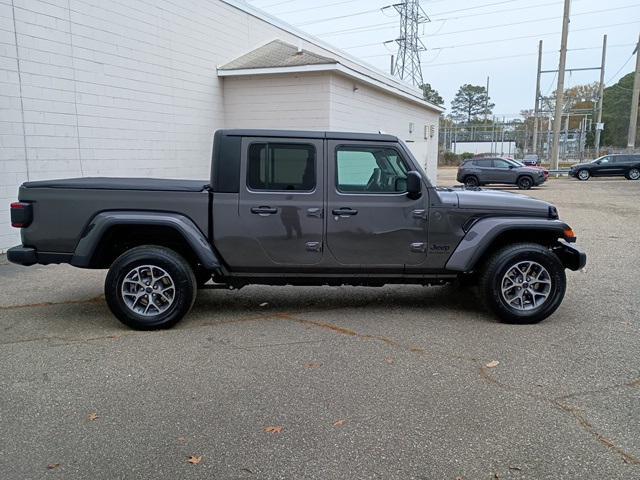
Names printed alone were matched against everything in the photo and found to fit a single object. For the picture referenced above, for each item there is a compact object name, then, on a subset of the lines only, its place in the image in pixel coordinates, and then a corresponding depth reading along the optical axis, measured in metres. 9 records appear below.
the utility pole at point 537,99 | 42.78
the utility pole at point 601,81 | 43.10
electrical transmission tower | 38.97
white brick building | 8.45
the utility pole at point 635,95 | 35.47
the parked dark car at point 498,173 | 24.80
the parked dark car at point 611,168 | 28.86
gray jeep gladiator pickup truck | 4.87
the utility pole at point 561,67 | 30.11
